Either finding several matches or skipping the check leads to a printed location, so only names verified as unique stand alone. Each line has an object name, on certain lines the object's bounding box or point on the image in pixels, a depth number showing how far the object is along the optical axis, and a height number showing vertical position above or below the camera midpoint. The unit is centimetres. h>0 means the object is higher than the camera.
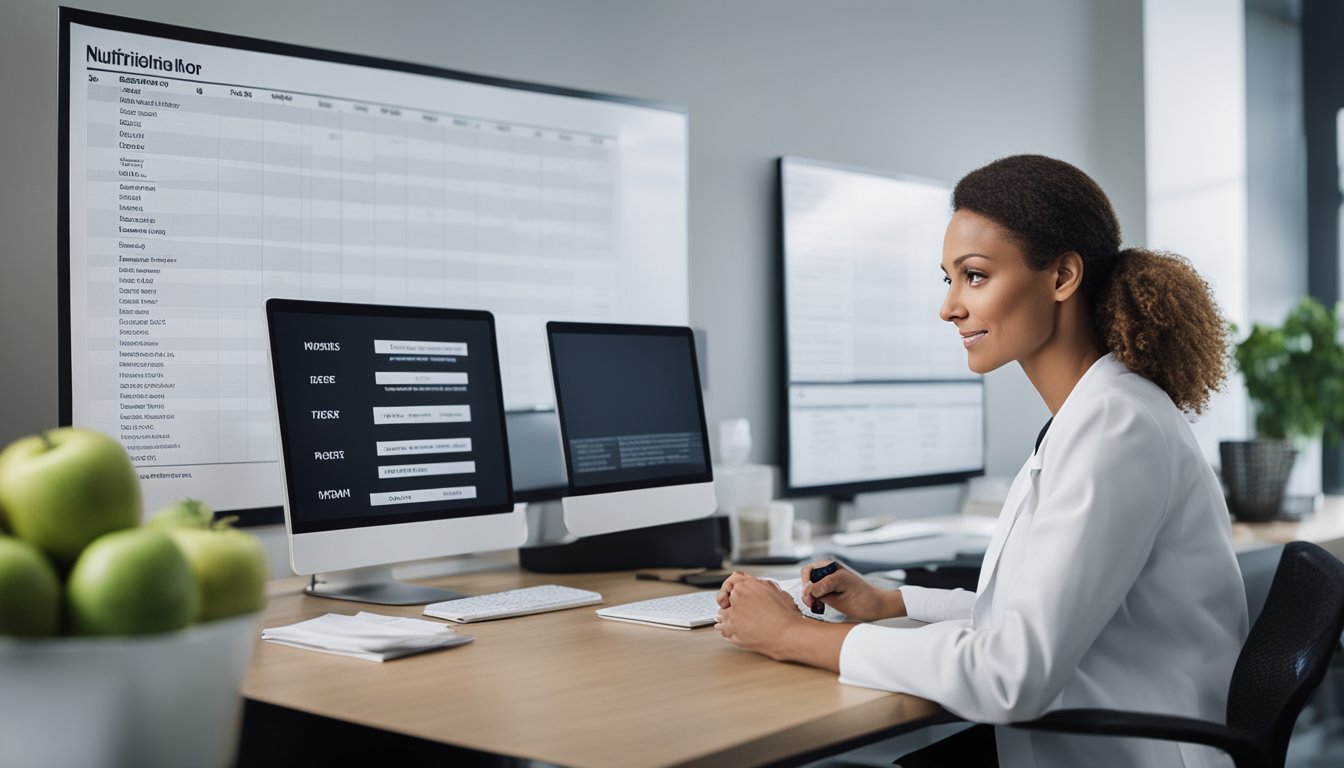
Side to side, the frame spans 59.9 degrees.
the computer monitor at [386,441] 177 -8
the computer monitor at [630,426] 213 -7
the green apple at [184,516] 86 -9
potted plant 355 +3
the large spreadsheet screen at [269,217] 190 +33
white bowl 69 -18
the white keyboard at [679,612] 172 -34
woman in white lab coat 131 -16
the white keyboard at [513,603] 177 -34
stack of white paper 148 -32
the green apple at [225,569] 77 -12
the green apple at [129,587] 70 -12
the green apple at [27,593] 69 -12
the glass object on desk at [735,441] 272 -12
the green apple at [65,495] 75 -6
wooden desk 112 -34
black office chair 125 -34
